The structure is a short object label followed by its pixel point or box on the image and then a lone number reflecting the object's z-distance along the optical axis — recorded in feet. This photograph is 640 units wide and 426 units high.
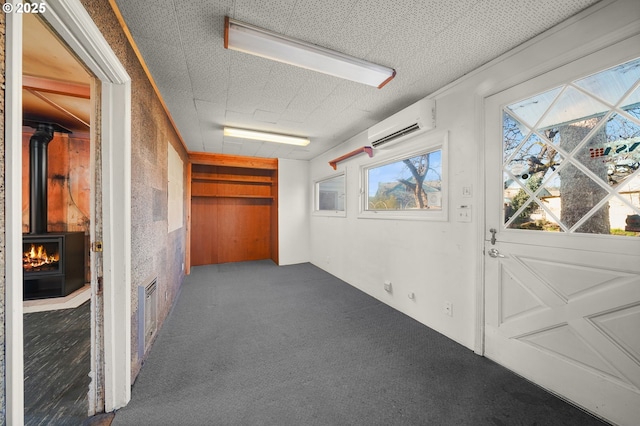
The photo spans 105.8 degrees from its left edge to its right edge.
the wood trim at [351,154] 10.93
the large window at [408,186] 8.35
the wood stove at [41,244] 9.87
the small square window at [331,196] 14.40
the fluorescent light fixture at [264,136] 11.21
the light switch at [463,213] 6.91
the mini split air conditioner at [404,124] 7.81
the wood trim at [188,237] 14.93
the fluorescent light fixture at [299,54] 5.03
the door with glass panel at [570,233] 4.43
